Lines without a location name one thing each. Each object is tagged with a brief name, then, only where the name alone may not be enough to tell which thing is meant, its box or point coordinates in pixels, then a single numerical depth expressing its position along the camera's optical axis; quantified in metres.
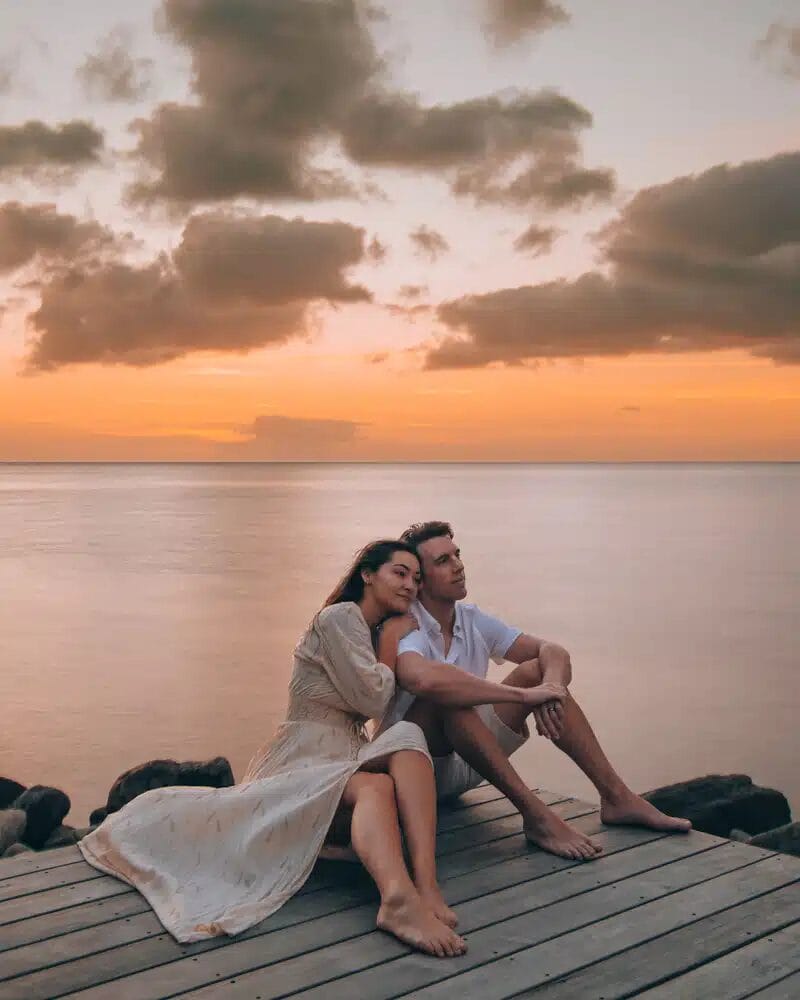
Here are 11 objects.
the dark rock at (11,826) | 6.54
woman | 3.84
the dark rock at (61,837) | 6.75
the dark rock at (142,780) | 6.96
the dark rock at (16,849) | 6.34
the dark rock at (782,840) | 5.88
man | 4.60
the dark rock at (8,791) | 7.62
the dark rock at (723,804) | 6.86
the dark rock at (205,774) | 6.86
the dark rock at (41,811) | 6.79
